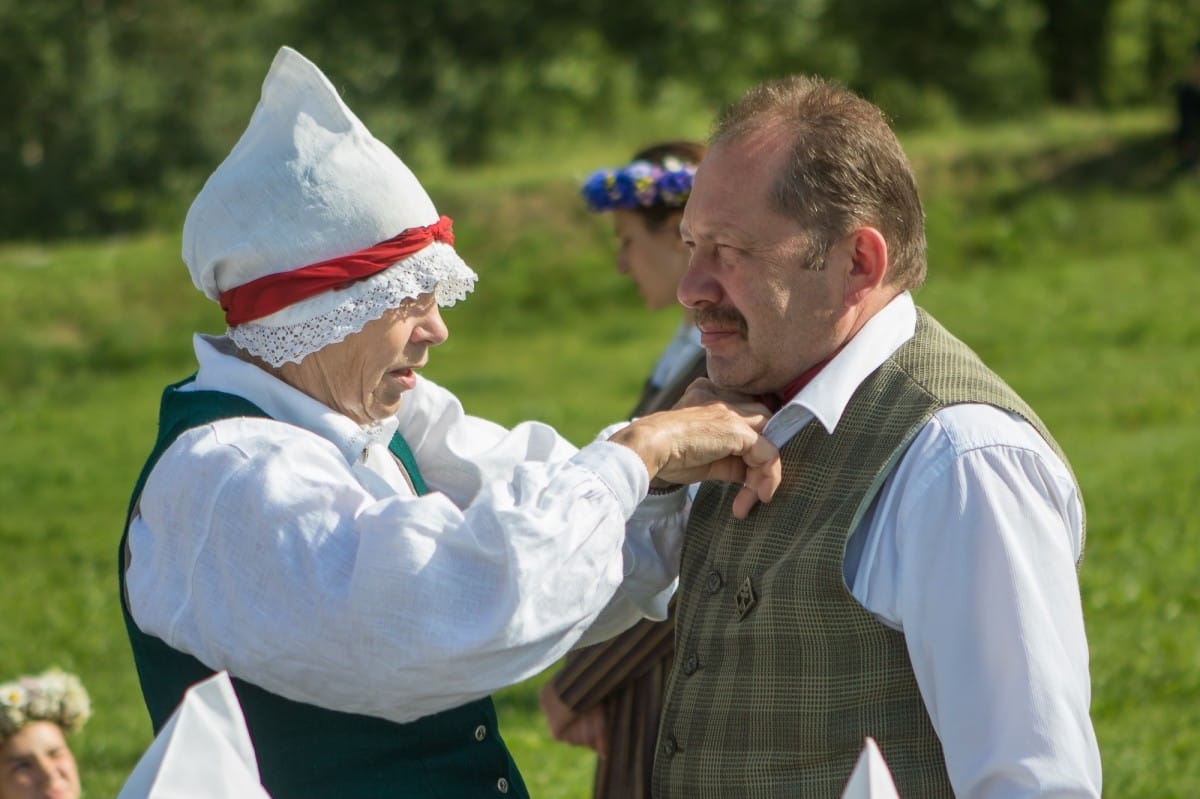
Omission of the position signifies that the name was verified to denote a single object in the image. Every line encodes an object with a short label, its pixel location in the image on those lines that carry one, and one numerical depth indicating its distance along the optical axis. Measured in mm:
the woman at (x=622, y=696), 7336
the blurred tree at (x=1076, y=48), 51375
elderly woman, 4348
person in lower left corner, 8984
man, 4480
